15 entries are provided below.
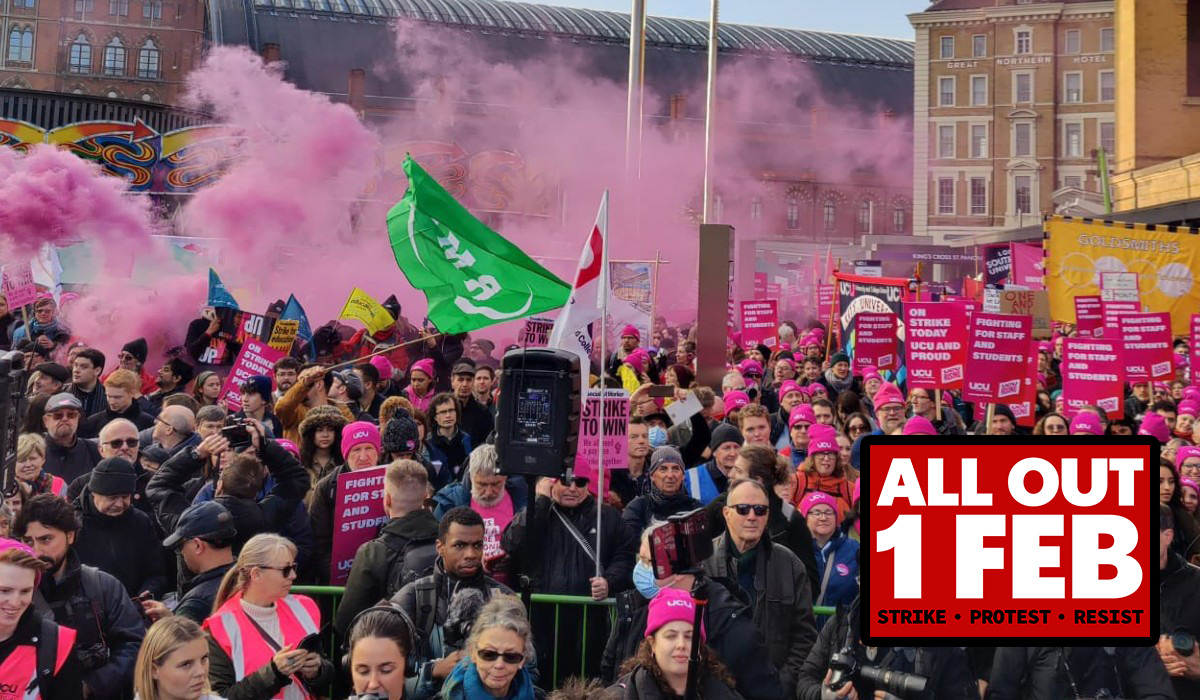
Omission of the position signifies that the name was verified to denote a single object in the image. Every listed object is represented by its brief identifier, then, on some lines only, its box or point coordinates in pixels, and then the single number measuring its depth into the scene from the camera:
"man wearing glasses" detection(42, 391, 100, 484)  7.80
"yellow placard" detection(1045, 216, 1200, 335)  16.45
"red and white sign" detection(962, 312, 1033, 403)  10.77
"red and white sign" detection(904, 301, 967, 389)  11.30
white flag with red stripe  7.55
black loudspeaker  5.72
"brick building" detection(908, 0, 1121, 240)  68.12
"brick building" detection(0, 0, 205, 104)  63.81
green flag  8.45
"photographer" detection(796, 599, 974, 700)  4.90
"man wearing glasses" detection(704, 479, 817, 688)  5.64
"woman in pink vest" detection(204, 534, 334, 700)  4.79
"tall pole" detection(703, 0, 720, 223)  24.77
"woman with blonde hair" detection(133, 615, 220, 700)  4.33
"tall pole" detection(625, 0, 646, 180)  20.27
